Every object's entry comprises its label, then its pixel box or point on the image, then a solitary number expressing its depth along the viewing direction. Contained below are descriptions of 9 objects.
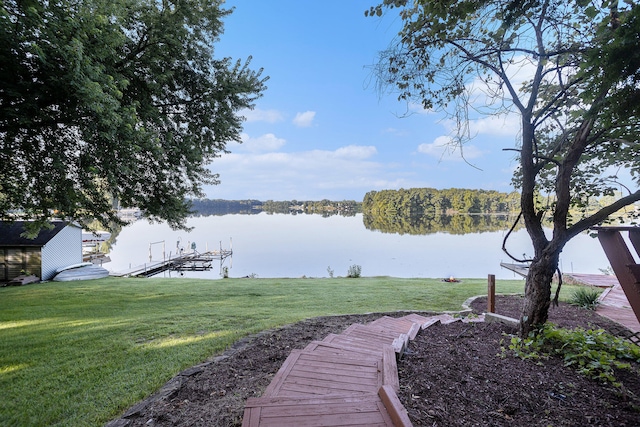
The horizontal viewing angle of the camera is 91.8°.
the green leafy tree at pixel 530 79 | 3.21
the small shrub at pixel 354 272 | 15.93
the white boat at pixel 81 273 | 15.48
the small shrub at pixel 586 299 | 7.19
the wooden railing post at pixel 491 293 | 6.08
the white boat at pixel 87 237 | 26.00
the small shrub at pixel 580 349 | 2.71
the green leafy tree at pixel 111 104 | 4.13
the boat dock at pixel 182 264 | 21.97
